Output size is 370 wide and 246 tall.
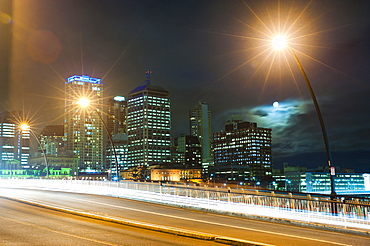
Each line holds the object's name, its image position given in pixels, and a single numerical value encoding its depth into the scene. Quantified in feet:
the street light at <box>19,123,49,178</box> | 188.15
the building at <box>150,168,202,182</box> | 648.79
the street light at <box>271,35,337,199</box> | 74.08
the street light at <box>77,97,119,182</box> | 128.84
